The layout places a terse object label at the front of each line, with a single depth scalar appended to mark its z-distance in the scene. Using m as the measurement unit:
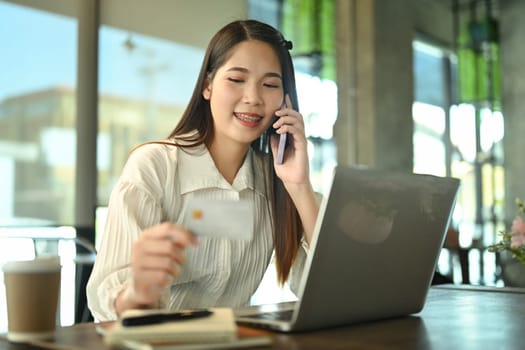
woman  1.72
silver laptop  1.15
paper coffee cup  1.15
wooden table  1.09
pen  1.04
